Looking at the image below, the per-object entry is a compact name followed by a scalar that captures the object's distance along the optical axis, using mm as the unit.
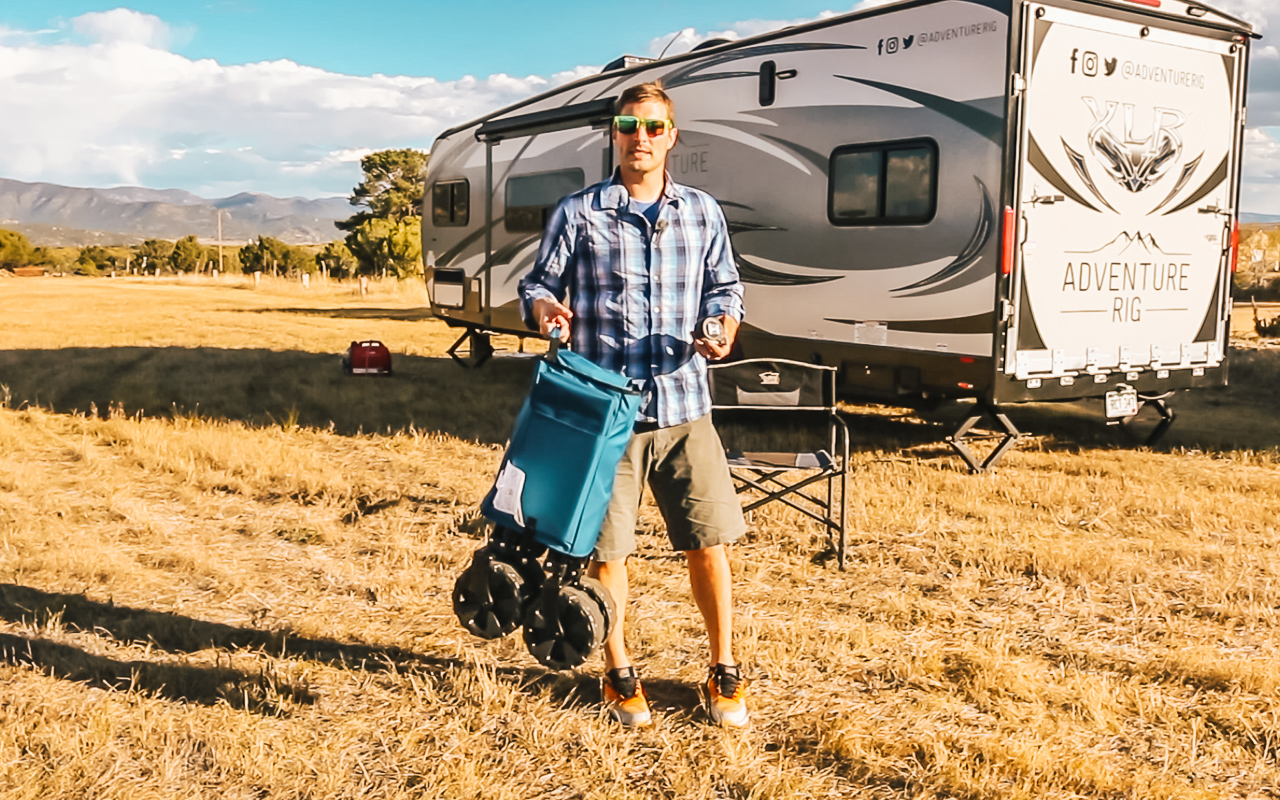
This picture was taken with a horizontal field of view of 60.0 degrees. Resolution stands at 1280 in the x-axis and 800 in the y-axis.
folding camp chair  5035
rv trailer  6566
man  3090
